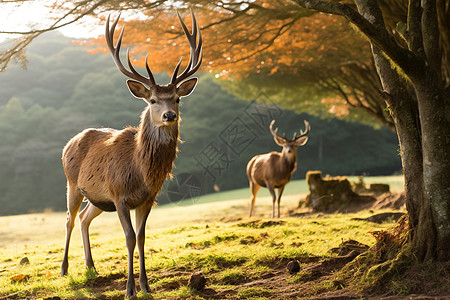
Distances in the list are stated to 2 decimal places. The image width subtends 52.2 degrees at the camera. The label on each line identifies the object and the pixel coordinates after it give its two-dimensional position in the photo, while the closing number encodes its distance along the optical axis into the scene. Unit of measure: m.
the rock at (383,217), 8.51
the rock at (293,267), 4.90
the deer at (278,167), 11.86
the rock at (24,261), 6.81
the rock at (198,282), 4.47
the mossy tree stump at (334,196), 12.23
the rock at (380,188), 14.24
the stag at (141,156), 4.70
